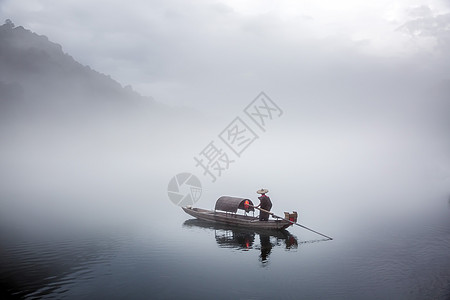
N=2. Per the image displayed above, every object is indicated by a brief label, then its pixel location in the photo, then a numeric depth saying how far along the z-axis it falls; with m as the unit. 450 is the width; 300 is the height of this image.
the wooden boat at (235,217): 36.72
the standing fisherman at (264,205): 37.50
